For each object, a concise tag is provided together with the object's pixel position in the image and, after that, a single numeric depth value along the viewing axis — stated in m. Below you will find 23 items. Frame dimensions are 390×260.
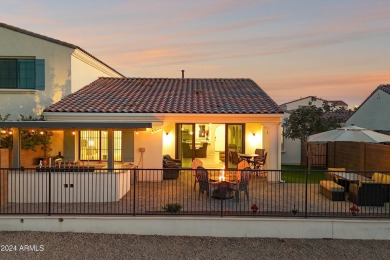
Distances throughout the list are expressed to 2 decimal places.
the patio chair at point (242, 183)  9.99
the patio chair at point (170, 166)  13.91
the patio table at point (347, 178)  10.46
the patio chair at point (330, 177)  12.11
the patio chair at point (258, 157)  14.86
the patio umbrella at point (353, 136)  11.17
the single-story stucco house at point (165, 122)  13.47
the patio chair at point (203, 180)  10.13
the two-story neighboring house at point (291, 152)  20.20
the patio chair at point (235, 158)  15.23
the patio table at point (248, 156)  15.08
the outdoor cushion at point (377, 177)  10.54
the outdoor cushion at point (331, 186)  10.46
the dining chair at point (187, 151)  16.47
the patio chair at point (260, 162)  14.83
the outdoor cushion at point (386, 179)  10.31
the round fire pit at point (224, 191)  9.79
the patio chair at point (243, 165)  11.34
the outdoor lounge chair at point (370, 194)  9.74
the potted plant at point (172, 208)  8.59
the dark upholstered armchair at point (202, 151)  16.81
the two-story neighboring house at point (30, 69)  14.56
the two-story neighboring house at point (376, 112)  18.33
